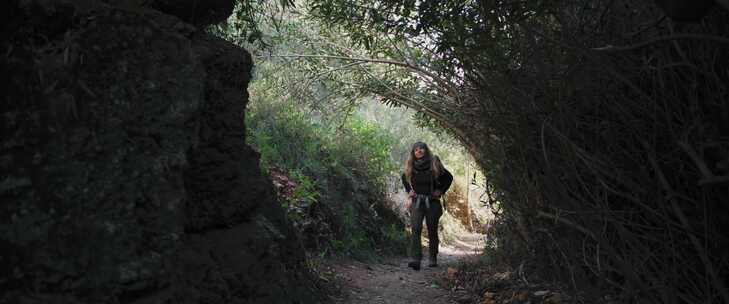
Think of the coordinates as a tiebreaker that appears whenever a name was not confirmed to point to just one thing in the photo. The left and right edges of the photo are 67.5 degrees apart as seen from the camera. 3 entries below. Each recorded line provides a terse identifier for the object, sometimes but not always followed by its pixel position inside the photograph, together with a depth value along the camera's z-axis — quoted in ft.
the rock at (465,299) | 17.98
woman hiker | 25.84
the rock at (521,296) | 14.57
